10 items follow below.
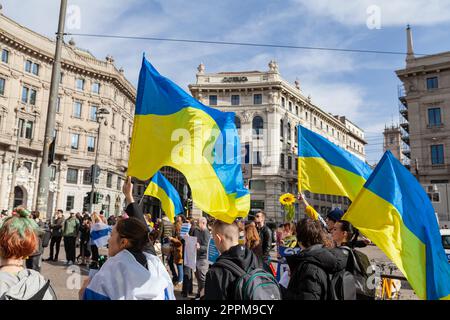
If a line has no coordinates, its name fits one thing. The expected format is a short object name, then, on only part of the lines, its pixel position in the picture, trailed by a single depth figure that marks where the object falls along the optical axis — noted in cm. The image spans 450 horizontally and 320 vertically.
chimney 4119
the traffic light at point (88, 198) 1897
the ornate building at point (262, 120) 4725
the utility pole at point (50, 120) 805
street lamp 1877
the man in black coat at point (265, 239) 825
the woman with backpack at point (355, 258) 344
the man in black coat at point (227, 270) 266
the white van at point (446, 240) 1316
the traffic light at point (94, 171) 1880
